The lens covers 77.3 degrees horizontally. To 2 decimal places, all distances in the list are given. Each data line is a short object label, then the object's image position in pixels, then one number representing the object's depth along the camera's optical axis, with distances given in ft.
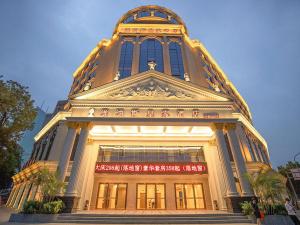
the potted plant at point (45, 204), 34.83
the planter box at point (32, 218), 34.55
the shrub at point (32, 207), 35.32
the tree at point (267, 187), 37.60
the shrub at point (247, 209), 36.60
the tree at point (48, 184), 39.60
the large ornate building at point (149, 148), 50.47
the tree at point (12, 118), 43.19
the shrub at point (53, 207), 35.73
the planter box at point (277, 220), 33.89
